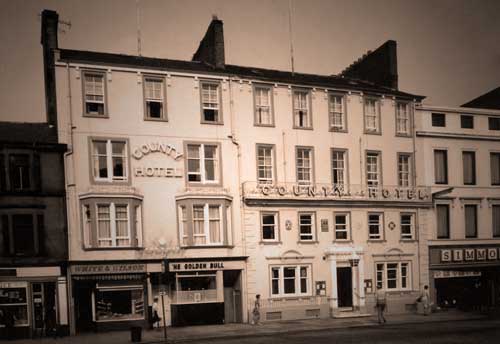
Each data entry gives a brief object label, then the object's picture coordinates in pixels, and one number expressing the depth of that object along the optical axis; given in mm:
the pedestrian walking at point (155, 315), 28578
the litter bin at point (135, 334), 24562
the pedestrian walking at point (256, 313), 30141
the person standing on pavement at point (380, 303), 29594
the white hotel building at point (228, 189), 29062
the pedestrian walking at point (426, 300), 33625
